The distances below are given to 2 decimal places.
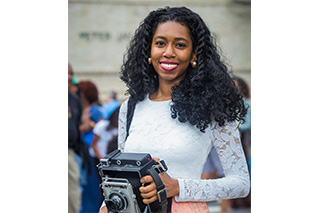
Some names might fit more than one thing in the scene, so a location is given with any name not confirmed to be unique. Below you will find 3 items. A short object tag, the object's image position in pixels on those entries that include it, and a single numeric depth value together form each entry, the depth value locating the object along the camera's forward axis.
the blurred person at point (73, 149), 3.72
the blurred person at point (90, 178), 3.99
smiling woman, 1.73
